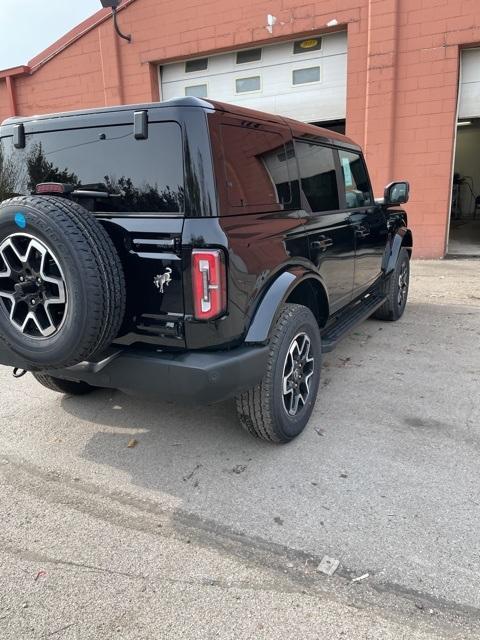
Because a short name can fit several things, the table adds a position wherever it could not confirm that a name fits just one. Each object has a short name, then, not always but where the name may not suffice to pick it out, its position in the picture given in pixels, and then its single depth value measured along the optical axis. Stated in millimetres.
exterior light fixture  9867
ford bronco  2359
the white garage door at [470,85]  8484
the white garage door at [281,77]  9320
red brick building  8453
